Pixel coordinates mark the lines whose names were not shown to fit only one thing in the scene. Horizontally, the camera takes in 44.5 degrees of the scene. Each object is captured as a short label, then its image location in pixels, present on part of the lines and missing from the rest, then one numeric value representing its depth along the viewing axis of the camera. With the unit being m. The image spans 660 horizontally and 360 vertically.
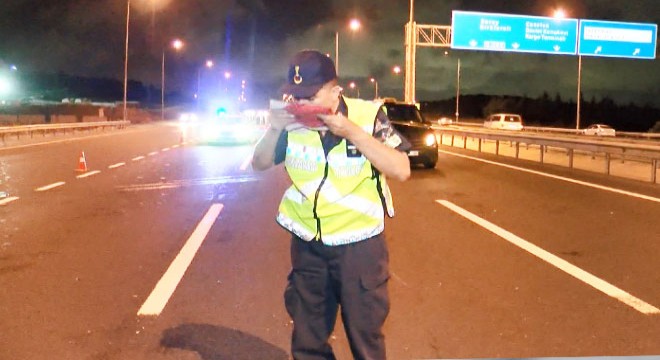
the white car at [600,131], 51.58
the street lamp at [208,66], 109.59
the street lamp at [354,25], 49.20
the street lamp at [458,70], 84.71
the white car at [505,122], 54.47
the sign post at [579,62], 38.38
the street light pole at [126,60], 53.20
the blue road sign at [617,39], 38.00
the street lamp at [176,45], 76.26
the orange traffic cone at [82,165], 20.09
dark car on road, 21.52
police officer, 3.47
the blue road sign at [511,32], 38.28
